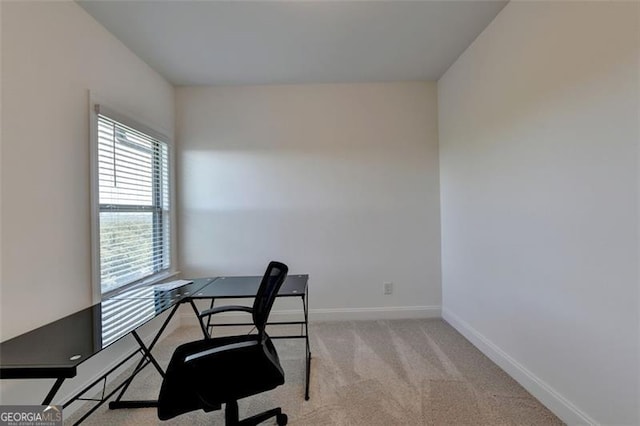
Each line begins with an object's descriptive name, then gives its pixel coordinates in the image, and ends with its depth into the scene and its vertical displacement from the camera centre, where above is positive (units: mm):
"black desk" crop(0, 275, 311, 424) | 1128 -569
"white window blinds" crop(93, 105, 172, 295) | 2166 +135
